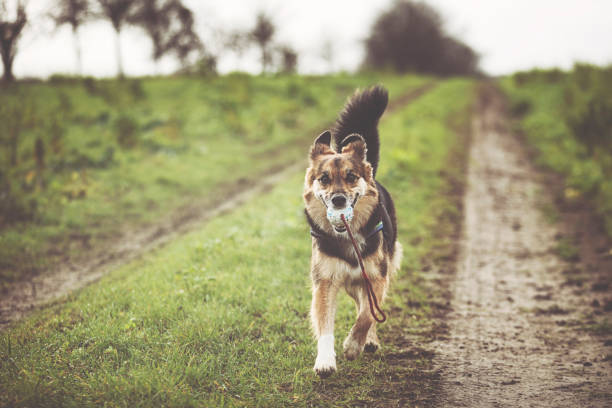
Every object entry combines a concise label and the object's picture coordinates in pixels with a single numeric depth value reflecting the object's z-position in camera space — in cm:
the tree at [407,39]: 4862
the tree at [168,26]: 2609
